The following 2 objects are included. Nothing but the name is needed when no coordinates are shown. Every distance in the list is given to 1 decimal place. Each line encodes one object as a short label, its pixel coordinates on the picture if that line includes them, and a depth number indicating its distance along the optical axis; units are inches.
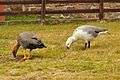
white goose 461.4
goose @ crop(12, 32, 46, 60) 404.5
